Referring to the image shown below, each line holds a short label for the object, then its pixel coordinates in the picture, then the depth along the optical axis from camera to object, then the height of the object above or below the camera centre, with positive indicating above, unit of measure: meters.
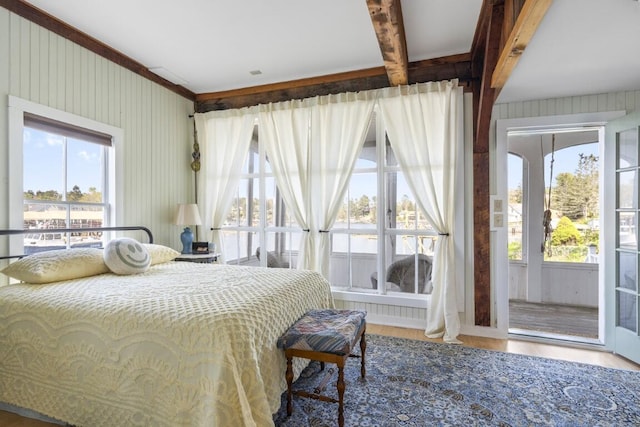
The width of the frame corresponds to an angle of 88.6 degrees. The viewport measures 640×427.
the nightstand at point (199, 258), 3.48 -0.46
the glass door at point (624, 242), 2.72 -0.23
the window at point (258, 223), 4.04 -0.11
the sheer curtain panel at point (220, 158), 4.02 +0.71
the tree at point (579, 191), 4.73 +0.36
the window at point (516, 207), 4.95 +0.13
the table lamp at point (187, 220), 3.72 -0.06
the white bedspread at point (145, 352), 1.40 -0.65
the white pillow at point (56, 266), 2.10 -0.35
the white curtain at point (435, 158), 3.18 +0.57
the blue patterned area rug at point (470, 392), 1.90 -1.18
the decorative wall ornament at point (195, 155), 4.20 +0.76
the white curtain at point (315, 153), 3.52 +0.69
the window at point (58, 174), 2.47 +0.35
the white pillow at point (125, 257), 2.47 -0.33
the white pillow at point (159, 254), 2.96 -0.36
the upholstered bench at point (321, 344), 1.76 -0.71
